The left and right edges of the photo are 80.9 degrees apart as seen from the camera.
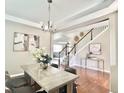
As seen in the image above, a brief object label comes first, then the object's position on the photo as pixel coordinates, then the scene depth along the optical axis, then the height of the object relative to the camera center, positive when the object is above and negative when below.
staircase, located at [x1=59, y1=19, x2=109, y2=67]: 4.64 +0.27
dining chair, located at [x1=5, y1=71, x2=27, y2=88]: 1.70 -0.90
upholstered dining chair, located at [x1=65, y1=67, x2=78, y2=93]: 1.99 -0.68
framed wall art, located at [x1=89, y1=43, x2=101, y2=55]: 4.44 -0.15
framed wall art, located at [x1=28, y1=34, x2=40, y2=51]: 3.60 +0.20
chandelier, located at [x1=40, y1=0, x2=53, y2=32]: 2.28 +0.62
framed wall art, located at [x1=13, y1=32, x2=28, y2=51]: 3.20 +0.18
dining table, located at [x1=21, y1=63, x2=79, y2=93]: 1.18 -0.64
